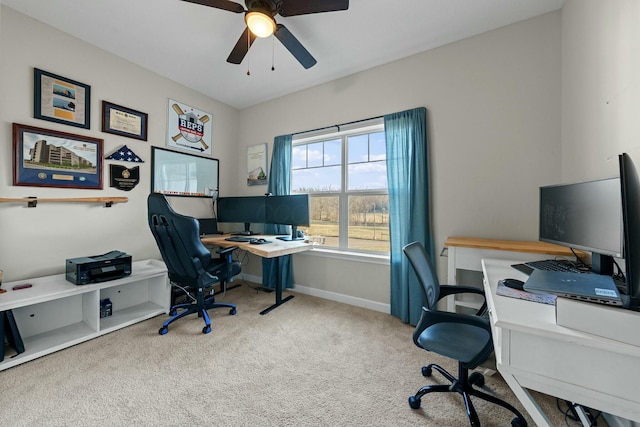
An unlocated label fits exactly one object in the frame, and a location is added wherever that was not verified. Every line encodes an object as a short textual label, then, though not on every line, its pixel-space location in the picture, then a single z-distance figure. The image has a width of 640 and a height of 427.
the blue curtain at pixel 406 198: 2.36
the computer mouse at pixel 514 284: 1.11
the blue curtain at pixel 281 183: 3.27
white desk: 0.70
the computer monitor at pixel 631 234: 0.72
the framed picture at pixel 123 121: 2.48
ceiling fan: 1.59
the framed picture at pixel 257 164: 3.58
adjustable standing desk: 2.35
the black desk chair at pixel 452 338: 1.15
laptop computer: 0.78
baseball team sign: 3.06
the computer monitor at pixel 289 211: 2.88
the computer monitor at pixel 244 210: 3.28
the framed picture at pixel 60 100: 2.09
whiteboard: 2.93
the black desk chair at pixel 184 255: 2.06
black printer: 2.01
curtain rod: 2.71
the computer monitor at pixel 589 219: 1.06
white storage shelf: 1.80
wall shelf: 1.98
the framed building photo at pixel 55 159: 2.01
